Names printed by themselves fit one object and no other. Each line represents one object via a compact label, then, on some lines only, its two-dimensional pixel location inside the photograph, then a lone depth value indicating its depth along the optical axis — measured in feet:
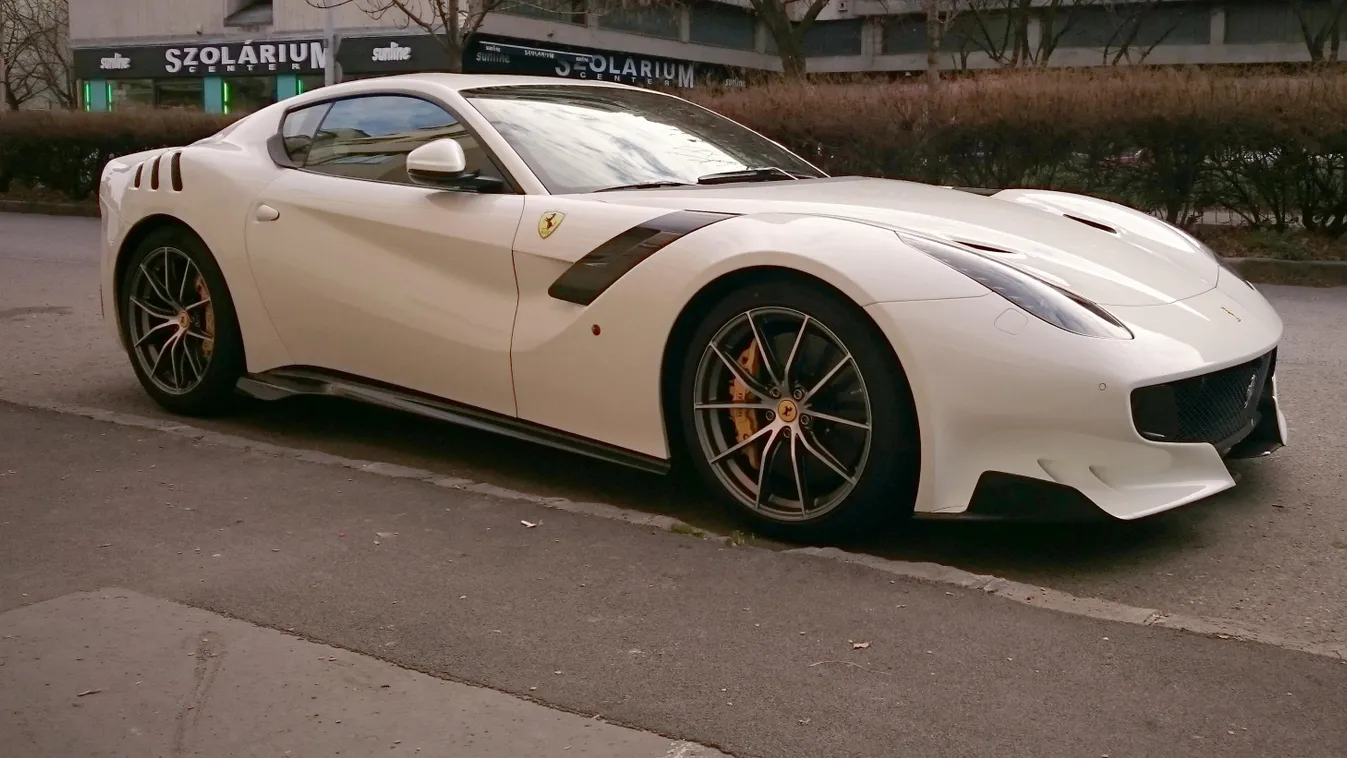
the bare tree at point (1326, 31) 137.28
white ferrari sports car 12.26
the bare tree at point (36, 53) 153.28
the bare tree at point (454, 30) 74.23
